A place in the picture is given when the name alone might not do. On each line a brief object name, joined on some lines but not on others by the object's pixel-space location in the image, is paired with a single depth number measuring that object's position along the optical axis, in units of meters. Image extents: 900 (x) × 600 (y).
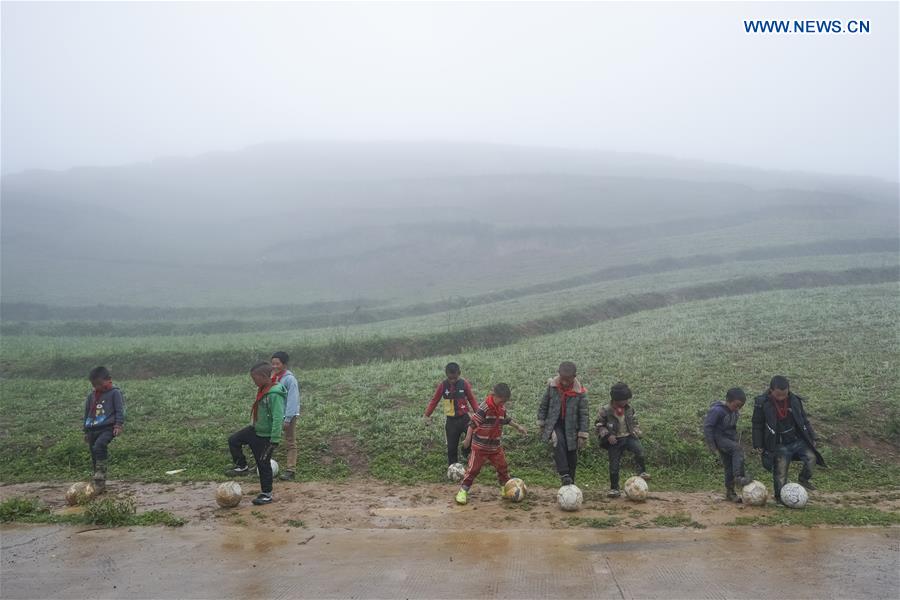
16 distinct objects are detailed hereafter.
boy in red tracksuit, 8.84
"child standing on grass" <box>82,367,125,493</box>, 9.53
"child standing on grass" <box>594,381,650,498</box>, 8.99
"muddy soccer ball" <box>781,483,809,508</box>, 8.14
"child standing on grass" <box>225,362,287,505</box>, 8.70
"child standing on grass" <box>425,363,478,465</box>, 9.89
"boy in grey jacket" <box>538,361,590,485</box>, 8.85
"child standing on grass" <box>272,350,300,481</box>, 10.31
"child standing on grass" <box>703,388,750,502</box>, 8.61
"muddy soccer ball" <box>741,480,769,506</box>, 8.37
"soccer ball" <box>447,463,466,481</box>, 10.03
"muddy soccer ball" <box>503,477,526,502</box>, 8.77
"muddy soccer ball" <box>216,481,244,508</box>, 8.71
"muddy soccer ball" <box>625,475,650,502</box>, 8.72
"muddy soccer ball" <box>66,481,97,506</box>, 9.23
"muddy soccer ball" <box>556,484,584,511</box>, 8.30
